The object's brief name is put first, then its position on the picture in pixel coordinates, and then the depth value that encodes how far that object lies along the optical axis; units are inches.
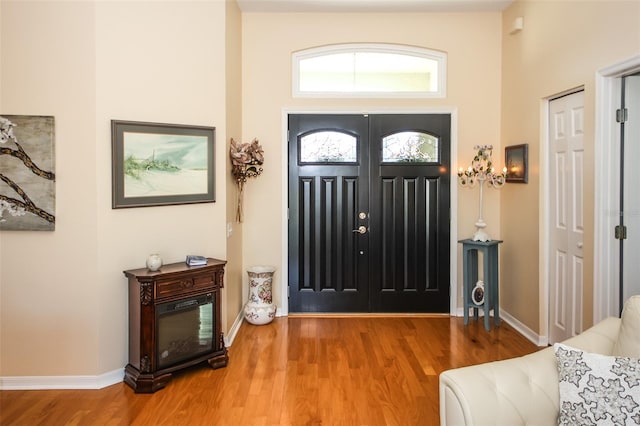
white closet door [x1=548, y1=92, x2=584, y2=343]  139.3
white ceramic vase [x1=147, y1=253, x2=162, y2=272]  128.6
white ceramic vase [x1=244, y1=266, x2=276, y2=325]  180.0
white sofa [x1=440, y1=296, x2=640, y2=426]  66.3
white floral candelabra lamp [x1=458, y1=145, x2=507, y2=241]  179.6
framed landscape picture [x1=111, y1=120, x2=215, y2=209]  129.0
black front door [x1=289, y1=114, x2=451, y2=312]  191.0
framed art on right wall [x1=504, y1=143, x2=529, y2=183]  167.9
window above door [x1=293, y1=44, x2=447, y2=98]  190.9
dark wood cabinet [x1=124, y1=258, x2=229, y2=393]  124.2
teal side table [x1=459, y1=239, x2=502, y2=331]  173.3
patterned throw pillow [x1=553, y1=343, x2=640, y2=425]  63.1
